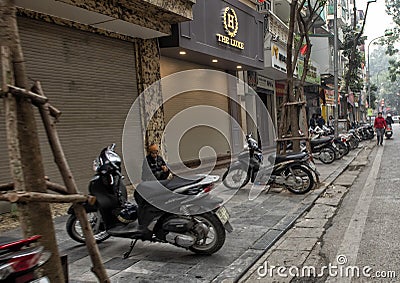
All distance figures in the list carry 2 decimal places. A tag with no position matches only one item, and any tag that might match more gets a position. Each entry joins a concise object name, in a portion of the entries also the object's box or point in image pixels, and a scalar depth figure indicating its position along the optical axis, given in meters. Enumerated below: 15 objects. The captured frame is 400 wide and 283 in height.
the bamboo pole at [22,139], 2.38
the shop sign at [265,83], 18.72
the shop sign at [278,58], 16.41
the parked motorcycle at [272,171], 7.88
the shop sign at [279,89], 22.09
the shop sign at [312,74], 20.48
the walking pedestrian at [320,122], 20.87
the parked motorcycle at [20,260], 2.08
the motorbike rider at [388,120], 23.69
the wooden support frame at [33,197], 2.19
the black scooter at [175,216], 4.34
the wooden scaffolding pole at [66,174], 2.66
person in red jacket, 18.77
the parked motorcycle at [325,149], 12.68
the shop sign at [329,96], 30.83
